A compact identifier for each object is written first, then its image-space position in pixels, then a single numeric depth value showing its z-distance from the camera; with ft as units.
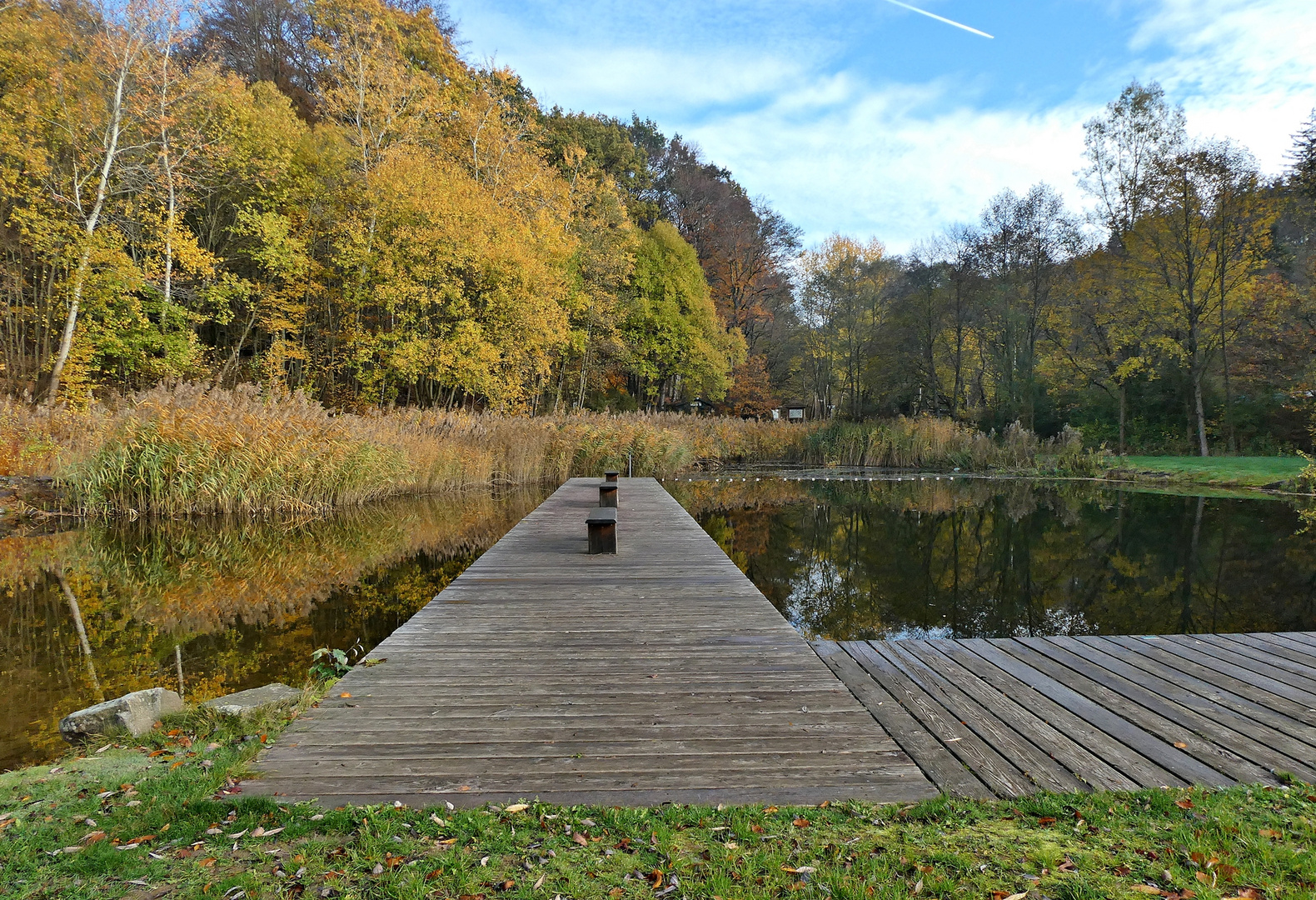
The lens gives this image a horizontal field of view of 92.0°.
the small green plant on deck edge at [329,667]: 10.50
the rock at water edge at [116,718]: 9.09
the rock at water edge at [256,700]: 9.33
